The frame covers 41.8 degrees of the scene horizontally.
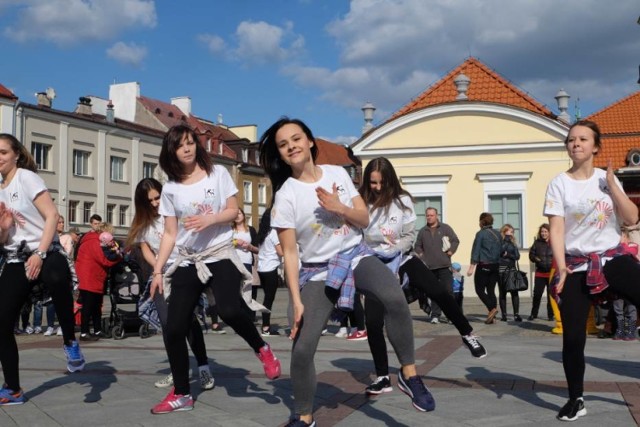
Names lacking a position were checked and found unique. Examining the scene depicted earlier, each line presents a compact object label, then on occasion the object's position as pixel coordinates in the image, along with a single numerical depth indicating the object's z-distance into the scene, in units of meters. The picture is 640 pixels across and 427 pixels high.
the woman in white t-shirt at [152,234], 7.09
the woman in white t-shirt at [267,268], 12.77
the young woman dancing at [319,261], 5.02
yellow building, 29.33
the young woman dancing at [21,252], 6.26
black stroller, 12.33
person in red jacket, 12.17
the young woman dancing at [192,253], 6.12
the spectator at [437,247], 14.29
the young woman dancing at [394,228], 7.31
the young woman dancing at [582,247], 5.61
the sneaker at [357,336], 12.01
